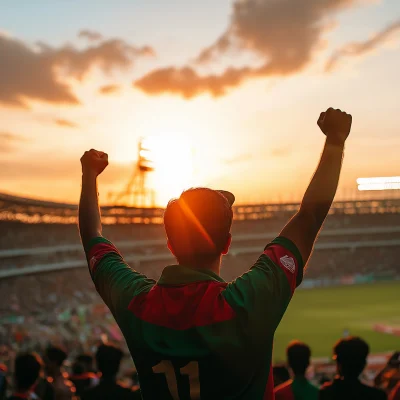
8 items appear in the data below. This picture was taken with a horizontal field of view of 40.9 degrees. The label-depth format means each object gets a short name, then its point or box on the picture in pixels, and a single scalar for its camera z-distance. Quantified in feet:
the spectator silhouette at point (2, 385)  18.29
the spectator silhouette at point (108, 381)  14.65
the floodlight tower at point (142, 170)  162.49
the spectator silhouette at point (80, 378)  21.90
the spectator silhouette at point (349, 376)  11.89
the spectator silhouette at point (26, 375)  15.76
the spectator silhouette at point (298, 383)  14.08
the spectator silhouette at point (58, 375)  18.54
